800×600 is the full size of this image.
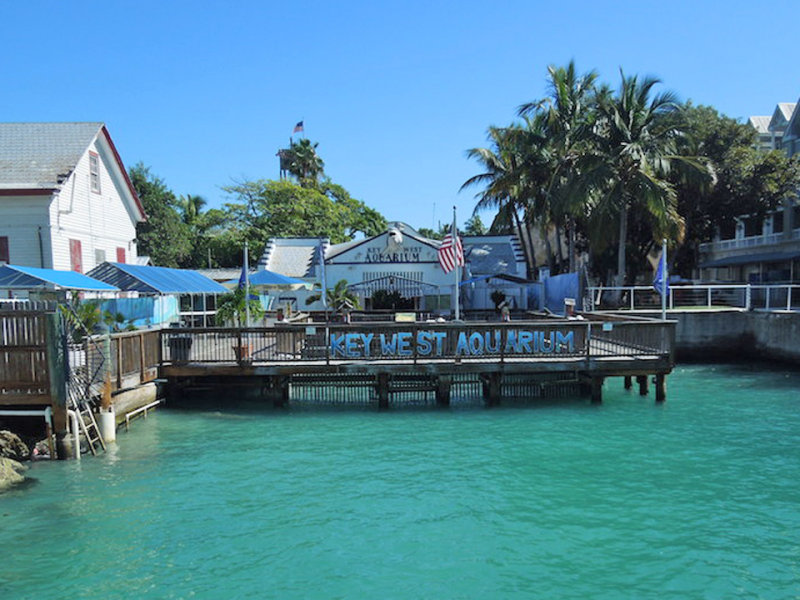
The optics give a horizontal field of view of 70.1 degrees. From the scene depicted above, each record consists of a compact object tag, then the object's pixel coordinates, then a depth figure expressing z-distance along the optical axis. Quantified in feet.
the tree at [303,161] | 217.56
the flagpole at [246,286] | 60.85
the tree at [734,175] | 115.03
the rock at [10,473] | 32.27
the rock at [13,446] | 36.68
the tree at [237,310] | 71.20
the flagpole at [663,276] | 64.83
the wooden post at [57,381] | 37.32
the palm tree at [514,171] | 113.39
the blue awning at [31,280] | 47.92
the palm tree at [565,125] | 107.04
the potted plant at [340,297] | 91.42
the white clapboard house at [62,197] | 64.54
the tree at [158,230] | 158.71
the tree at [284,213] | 160.56
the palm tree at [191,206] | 196.34
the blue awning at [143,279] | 59.16
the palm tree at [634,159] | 94.73
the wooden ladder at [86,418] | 37.99
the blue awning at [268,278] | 82.43
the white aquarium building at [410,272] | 100.53
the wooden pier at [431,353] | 51.21
